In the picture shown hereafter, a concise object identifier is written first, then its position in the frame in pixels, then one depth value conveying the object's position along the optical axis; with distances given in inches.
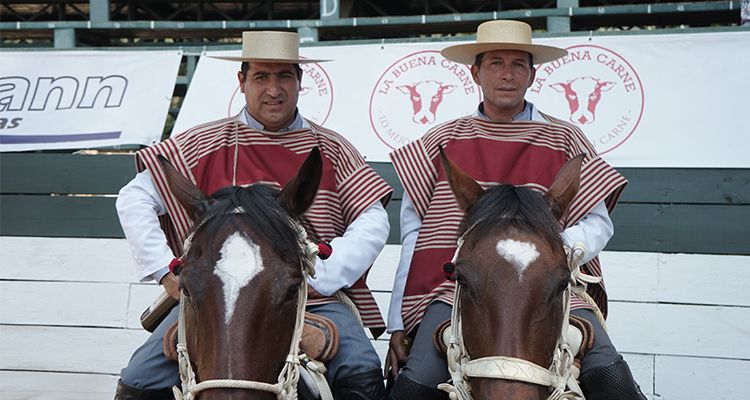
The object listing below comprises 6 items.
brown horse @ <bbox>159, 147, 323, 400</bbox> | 75.9
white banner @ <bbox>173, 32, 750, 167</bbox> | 163.5
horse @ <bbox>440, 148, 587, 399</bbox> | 79.6
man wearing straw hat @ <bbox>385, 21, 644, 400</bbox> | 115.5
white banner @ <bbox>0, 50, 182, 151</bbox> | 187.0
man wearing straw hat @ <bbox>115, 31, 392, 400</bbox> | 109.3
